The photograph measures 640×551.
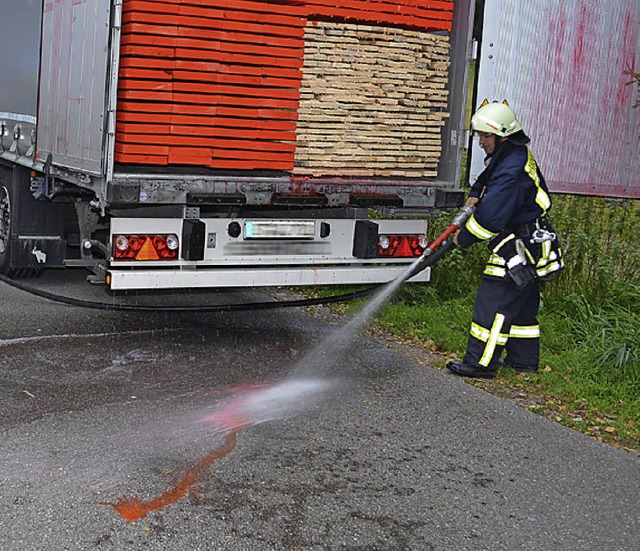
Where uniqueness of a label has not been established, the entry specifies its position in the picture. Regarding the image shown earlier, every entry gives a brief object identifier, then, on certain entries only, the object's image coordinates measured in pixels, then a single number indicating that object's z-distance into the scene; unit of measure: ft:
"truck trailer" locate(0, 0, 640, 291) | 20.65
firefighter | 21.01
